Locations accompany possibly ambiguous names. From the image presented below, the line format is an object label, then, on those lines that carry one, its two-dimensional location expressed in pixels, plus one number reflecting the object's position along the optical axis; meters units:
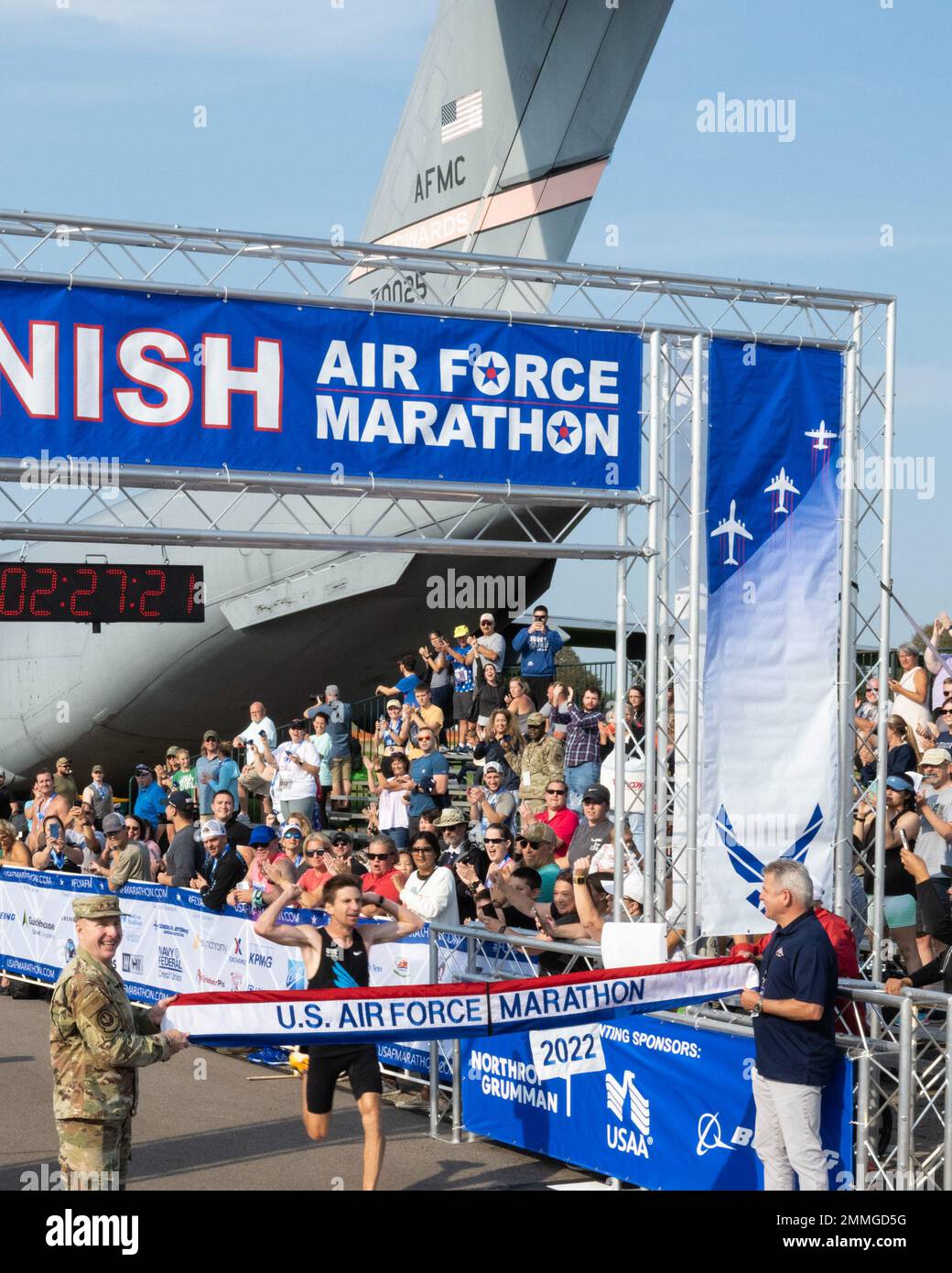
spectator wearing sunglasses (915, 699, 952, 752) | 15.30
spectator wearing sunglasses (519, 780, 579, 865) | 14.70
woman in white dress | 16.06
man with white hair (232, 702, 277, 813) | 20.78
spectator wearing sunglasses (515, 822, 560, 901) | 13.53
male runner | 8.40
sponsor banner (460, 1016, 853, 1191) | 8.16
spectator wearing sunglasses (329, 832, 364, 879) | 13.83
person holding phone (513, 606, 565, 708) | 20.14
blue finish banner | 9.50
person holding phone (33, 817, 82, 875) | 17.73
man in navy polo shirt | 7.41
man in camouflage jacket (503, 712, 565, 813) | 17.19
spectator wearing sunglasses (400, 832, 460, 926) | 11.47
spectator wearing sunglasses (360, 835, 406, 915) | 12.39
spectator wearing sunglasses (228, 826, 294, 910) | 12.95
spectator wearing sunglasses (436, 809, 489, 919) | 14.06
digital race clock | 11.18
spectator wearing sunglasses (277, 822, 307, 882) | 14.71
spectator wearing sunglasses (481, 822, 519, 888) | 13.16
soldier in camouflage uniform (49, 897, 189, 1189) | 6.69
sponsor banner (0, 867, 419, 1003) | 12.23
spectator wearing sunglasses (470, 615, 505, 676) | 20.50
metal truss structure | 9.91
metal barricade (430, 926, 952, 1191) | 7.38
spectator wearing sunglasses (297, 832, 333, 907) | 13.33
